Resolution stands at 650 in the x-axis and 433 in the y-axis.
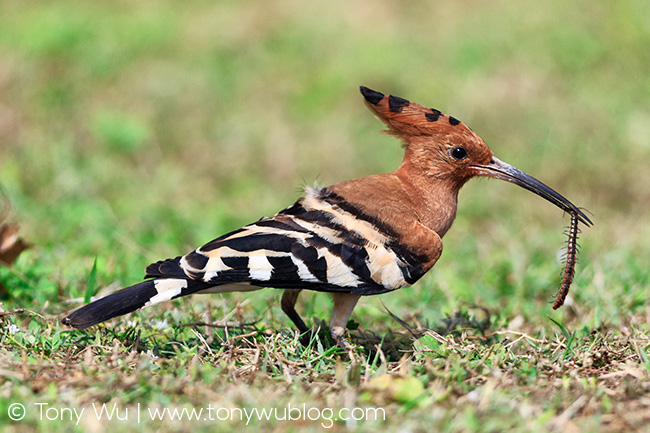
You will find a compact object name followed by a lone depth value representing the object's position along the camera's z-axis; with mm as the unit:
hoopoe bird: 5727
